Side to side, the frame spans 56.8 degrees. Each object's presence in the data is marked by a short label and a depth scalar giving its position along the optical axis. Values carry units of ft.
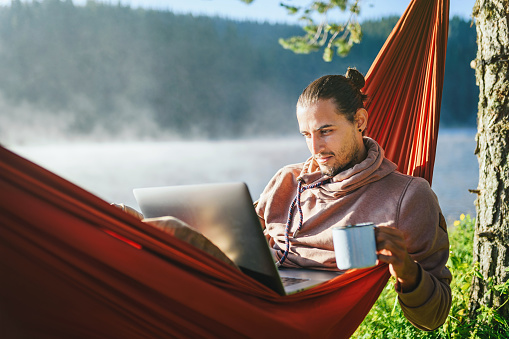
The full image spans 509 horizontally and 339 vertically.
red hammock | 3.14
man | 4.50
